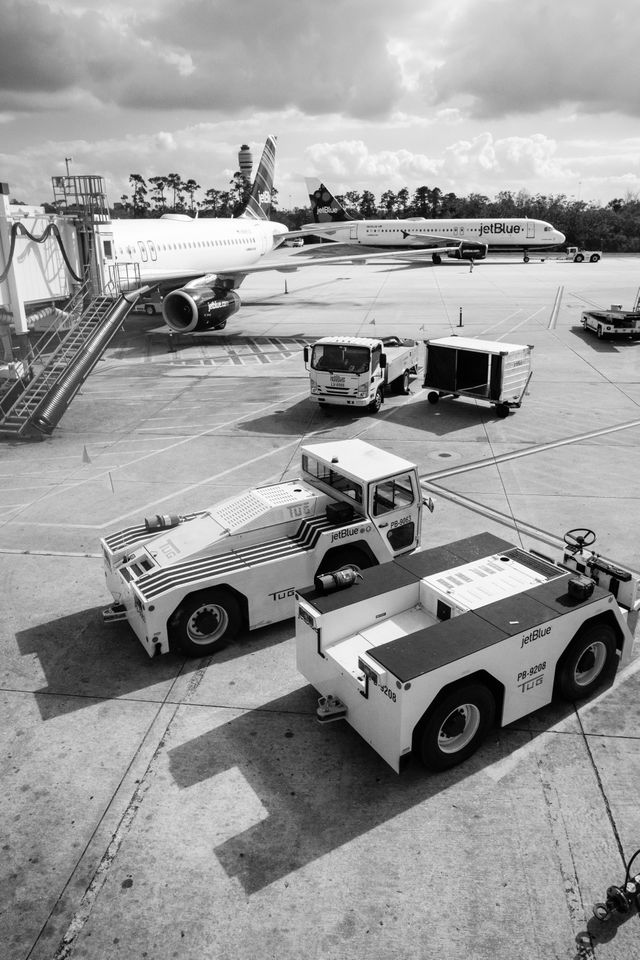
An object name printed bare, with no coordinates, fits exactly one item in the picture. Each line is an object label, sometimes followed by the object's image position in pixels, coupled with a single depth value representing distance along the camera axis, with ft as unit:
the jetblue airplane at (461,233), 271.08
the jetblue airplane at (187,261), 102.32
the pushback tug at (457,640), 25.63
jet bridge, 73.15
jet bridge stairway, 71.20
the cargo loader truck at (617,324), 111.24
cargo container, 72.08
